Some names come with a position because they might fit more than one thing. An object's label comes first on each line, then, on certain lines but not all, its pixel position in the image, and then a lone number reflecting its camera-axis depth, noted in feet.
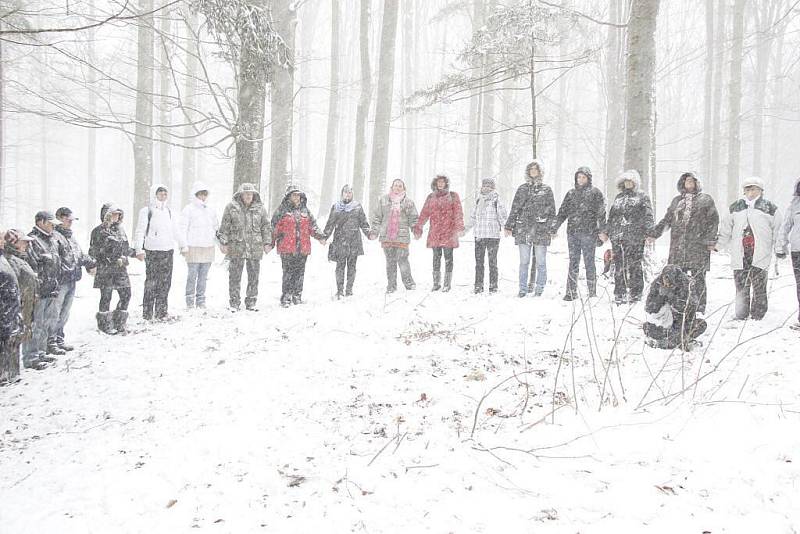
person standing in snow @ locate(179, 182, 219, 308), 29.04
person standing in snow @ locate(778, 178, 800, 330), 21.24
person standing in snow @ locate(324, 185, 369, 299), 29.99
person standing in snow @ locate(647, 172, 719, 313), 23.15
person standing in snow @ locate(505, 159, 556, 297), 27.78
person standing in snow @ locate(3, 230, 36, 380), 19.92
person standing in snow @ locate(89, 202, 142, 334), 25.11
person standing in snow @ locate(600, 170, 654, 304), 24.95
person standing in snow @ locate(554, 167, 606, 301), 26.35
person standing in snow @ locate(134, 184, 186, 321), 27.02
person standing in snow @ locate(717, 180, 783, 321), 22.35
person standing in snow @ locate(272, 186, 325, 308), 28.78
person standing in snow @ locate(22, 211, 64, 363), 21.79
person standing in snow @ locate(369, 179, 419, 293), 30.81
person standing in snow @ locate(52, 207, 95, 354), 23.38
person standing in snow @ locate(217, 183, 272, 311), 28.14
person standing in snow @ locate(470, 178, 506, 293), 28.78
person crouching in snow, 18.48
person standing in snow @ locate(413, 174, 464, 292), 29.68
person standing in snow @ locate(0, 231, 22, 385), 18.12
